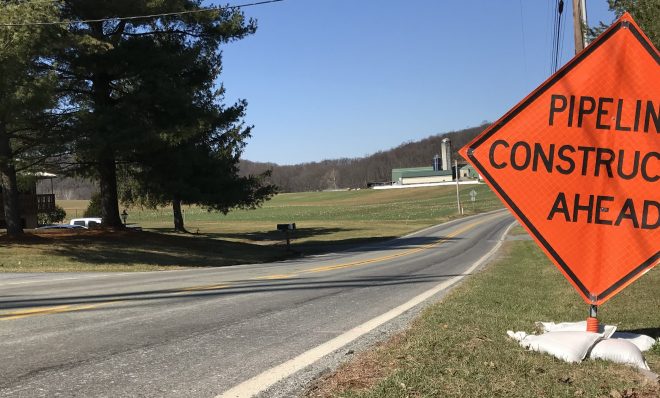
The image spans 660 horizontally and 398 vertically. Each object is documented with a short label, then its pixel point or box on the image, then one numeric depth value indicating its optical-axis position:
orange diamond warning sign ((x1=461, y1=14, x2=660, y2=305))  4.59
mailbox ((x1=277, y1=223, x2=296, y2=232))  28.40
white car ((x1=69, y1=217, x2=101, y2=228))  42.31
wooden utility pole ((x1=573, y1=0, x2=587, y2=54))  12.54
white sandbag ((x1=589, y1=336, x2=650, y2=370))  4.28
